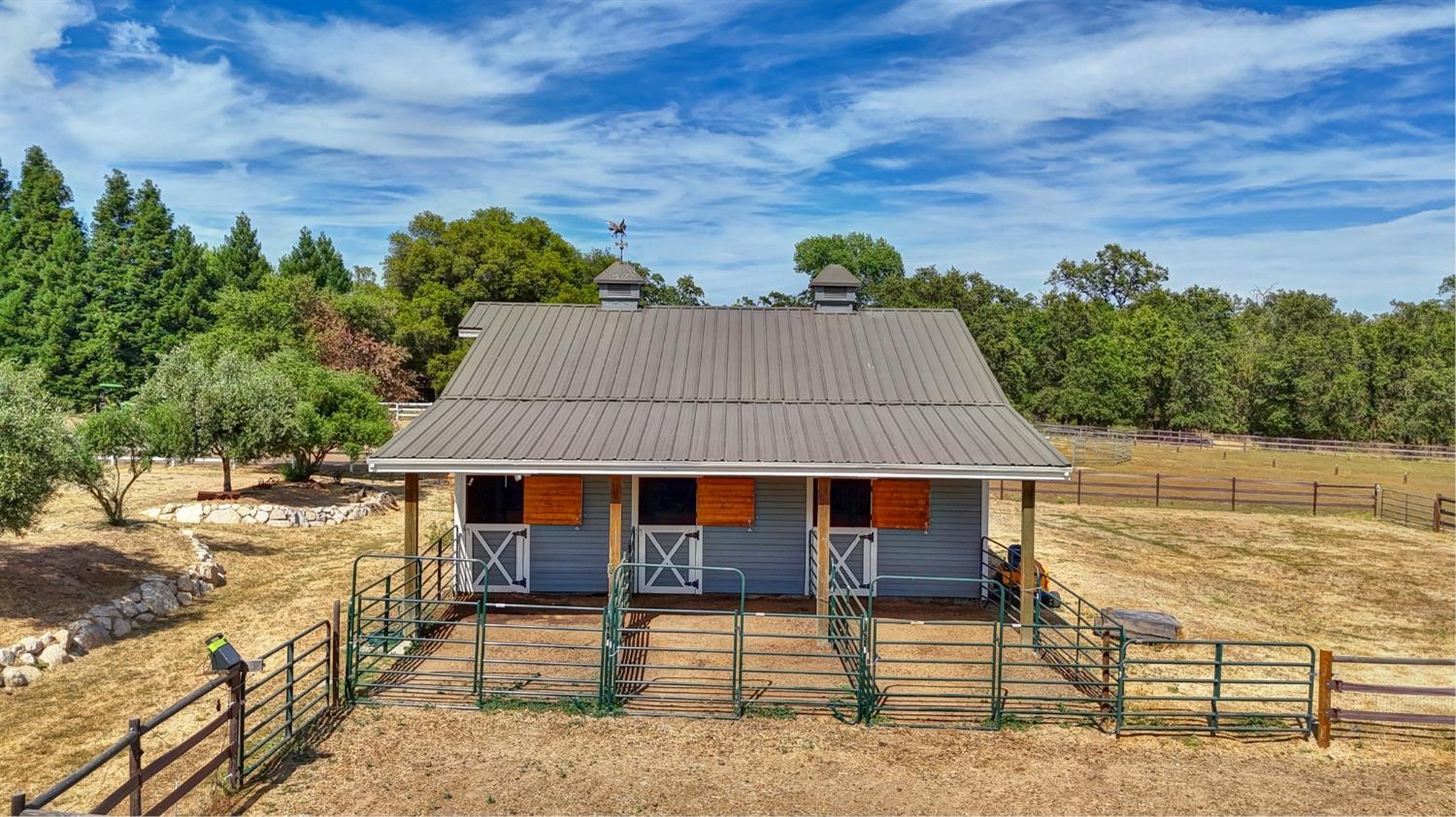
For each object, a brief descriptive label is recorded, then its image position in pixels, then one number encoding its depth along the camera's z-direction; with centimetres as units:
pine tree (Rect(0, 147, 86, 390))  4219
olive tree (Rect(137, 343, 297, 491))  1861
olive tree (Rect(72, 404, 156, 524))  1662
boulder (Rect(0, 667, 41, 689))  953
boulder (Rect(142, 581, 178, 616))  1273
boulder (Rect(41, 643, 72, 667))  1020
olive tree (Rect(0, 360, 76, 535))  1127
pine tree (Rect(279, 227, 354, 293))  5738
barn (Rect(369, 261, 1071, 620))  1116
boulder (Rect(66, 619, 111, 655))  1084
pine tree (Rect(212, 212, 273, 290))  5347
